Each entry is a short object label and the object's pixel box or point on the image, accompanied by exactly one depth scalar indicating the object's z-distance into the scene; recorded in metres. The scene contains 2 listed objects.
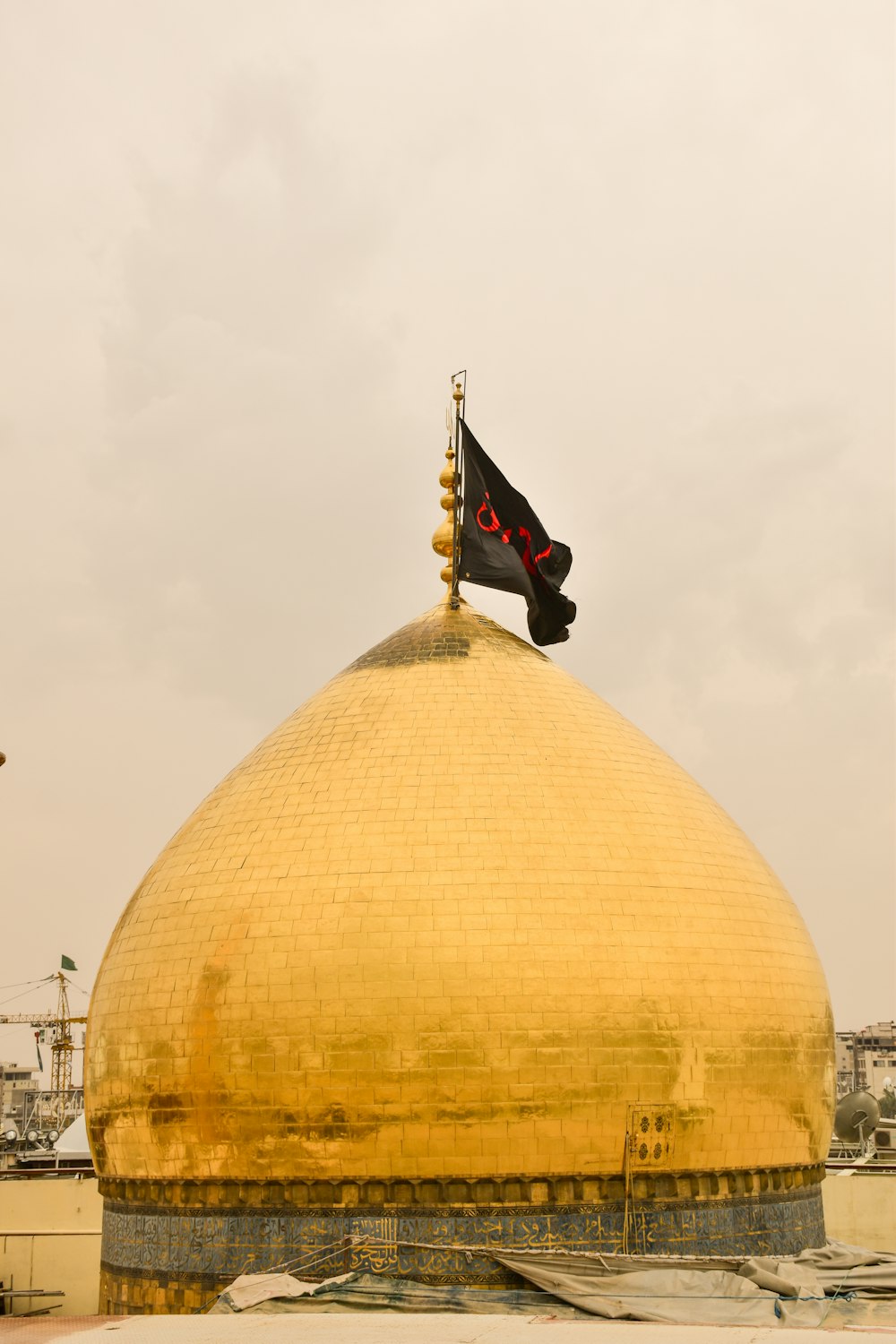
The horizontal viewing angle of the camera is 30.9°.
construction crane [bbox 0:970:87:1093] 68.94
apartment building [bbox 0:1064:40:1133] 77.44
